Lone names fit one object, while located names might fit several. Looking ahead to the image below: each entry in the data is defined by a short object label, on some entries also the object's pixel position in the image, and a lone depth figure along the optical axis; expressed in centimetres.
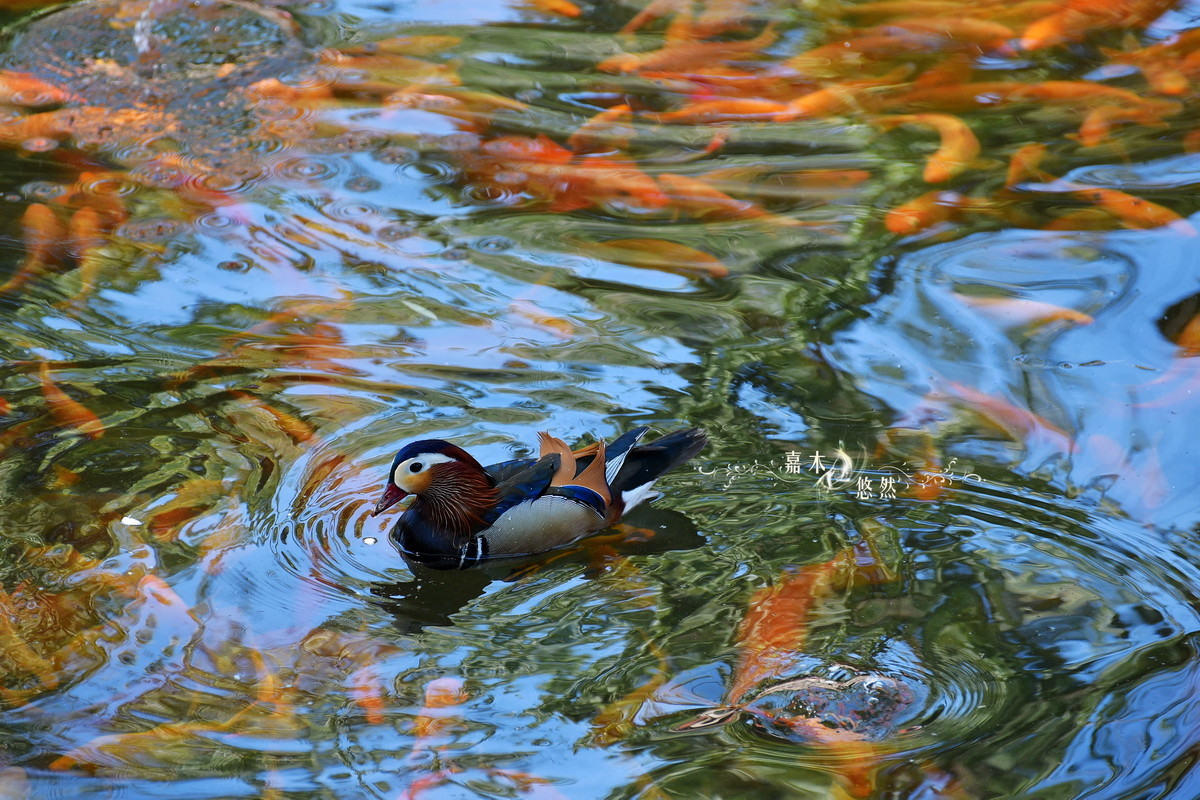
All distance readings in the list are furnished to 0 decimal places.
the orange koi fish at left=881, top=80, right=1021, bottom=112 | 1658
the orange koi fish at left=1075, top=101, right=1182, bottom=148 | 1599
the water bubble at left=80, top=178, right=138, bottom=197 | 1510
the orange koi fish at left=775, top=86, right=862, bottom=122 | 1666
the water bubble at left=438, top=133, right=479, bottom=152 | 1605
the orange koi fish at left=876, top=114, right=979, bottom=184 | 1527
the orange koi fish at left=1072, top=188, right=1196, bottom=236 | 1415
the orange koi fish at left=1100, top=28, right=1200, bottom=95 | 1683
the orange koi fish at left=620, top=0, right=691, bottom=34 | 1884
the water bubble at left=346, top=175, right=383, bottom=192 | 1530
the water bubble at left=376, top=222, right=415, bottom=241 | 1445
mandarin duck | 1051
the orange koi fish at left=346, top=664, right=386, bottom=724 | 875
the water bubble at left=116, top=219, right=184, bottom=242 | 1438
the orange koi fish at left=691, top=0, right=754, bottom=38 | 1856
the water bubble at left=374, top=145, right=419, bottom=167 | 1580
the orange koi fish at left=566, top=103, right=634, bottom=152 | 1612
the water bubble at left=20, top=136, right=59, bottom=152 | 1595
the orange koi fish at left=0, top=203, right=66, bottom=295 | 1377
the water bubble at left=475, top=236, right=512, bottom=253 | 1420
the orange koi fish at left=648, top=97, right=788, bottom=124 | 1666
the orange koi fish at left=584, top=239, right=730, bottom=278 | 1392
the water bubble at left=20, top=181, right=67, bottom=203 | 1507
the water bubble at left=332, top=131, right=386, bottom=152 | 1606
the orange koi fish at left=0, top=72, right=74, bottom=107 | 1675
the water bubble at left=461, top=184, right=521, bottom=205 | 1506
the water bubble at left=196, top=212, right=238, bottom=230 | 1455
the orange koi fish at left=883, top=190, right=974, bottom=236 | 1440
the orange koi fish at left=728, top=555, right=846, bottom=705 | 898
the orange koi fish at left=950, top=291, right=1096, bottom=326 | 1298
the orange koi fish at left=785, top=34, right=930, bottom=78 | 1764
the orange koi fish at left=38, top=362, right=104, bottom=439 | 1156
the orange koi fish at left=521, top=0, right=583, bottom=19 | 1922
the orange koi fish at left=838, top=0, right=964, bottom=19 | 1867
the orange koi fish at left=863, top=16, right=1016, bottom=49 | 1806
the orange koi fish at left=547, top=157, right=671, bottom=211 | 1503
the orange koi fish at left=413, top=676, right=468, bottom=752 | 860
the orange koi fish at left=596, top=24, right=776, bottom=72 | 1780
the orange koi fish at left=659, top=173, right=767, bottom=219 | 1484
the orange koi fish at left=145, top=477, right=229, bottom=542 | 1045
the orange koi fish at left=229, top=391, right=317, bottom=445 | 1143
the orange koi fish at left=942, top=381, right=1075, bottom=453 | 1135
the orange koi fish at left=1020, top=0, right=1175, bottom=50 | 1800
